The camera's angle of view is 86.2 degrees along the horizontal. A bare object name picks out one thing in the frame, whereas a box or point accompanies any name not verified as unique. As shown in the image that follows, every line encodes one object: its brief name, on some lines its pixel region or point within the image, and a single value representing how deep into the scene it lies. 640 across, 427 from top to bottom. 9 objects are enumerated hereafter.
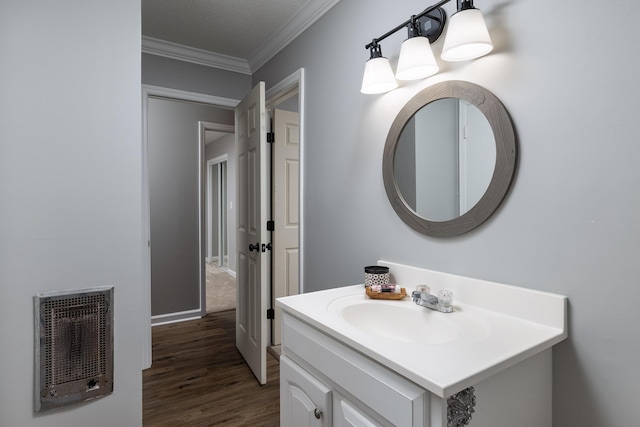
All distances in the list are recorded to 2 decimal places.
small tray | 1.33
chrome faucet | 1.16
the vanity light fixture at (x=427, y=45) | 1.08
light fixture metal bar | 1.24
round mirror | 1.15
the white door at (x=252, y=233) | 2.30
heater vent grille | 1.41
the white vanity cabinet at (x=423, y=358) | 0.76
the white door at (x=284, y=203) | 2.88
